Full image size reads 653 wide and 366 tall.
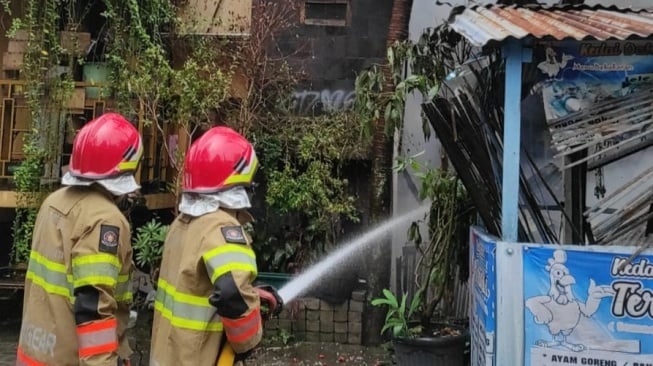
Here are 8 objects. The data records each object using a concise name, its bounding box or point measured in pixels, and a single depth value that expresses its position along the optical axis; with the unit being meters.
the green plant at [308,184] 6.56
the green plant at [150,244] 6.27
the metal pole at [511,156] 3.94
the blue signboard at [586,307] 3.76
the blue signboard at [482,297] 4.04
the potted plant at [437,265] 5.35
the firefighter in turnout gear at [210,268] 2.56
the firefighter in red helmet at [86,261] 2.63
